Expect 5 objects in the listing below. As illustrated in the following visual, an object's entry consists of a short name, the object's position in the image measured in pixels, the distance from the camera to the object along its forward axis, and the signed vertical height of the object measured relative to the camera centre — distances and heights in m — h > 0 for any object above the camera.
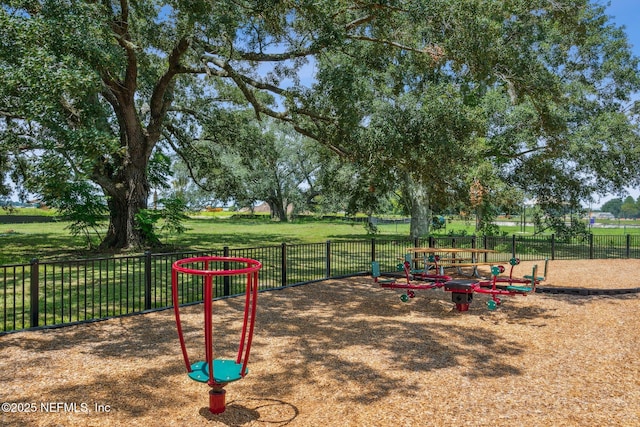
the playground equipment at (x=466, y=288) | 9.02 -1.54
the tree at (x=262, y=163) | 25.13 +3.17
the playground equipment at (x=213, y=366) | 4.37 -1.59
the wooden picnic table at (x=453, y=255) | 11.07 -1.15
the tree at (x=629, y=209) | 141.62 +1.04
